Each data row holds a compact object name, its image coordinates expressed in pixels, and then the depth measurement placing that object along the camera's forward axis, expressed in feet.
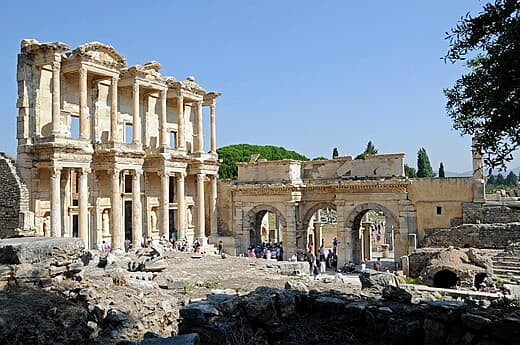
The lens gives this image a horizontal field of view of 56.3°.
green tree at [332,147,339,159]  209.97
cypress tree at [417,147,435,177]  229.45
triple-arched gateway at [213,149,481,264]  80.74
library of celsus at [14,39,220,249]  75.05
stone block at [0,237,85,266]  32.19
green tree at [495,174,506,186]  334.71
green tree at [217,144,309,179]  206.18
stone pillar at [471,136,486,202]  77.61
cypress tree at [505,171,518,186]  340.67
